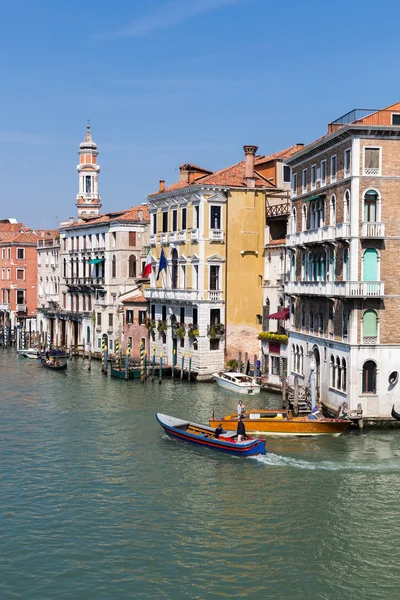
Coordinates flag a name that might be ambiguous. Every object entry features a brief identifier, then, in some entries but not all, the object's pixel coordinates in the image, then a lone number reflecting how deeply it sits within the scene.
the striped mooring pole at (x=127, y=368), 45.69
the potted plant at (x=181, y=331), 46.47
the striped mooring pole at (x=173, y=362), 46.94
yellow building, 45.03
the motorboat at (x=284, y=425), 29.06
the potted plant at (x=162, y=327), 49.53
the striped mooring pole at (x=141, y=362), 45.42
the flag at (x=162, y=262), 48.69
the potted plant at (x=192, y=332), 45.16
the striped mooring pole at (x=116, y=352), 49.43
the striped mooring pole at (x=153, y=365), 46.66
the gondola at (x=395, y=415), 29.61
